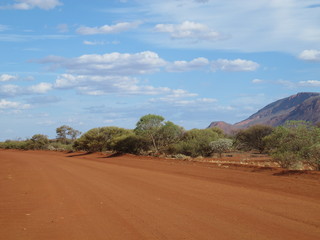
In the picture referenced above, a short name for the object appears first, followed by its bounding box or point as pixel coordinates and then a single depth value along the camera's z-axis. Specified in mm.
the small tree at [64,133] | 88950
